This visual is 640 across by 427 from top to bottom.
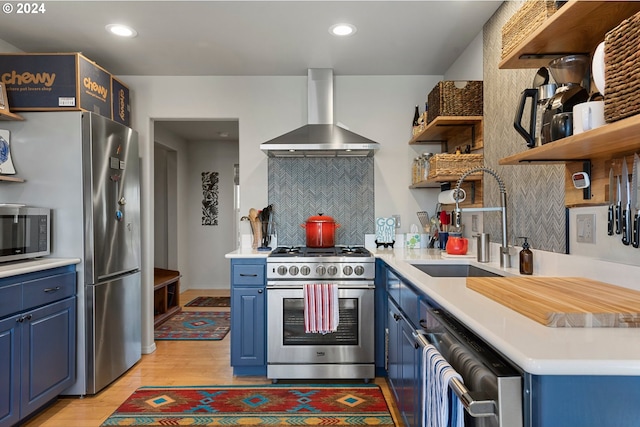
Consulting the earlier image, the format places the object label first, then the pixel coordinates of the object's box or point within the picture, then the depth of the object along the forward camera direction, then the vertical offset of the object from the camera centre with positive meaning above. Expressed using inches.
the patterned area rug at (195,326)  157.2 -44.6
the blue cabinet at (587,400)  30.6 -14.0
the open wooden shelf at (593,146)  41.1 +8.8
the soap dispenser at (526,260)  74.9 -8.0
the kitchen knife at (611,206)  57.2 +1.3
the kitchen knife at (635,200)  52.0 +2.0
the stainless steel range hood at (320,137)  121.6 +25.2
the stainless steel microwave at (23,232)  88.1 -2.3
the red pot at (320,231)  130.0 -3.9
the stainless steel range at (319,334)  113.1 -29.2
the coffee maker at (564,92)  55.7 +17.4
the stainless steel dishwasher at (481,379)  32.7 -14.9
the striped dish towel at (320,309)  110.1 -24.5
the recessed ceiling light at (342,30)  104.0 +49.4
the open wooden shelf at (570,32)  48.8 +25.1
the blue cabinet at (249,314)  115.0 -26.7
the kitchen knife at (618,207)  55.9 +1.2
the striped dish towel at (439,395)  41.1 -19.2
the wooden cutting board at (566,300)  38.6 -9.3
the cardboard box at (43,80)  104.9 +36.8
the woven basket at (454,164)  106.4 +14.1
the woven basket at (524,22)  57.2 +29.7
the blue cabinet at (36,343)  81.3 -26.5
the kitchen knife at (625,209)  54.1 +0.9
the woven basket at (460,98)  106.3 +31.3
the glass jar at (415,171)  129.7 +15.5
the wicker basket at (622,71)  38.5 +14.5
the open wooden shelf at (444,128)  106.2 +26.0
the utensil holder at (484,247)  91.7 -6.8
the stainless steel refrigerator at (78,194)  102.2 +7.0
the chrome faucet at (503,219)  83.5 -0.3
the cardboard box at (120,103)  123.7 +37.7
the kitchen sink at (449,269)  92.9 -12.1
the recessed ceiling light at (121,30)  103.8 +49.9
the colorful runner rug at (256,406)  91.7 -45.5
